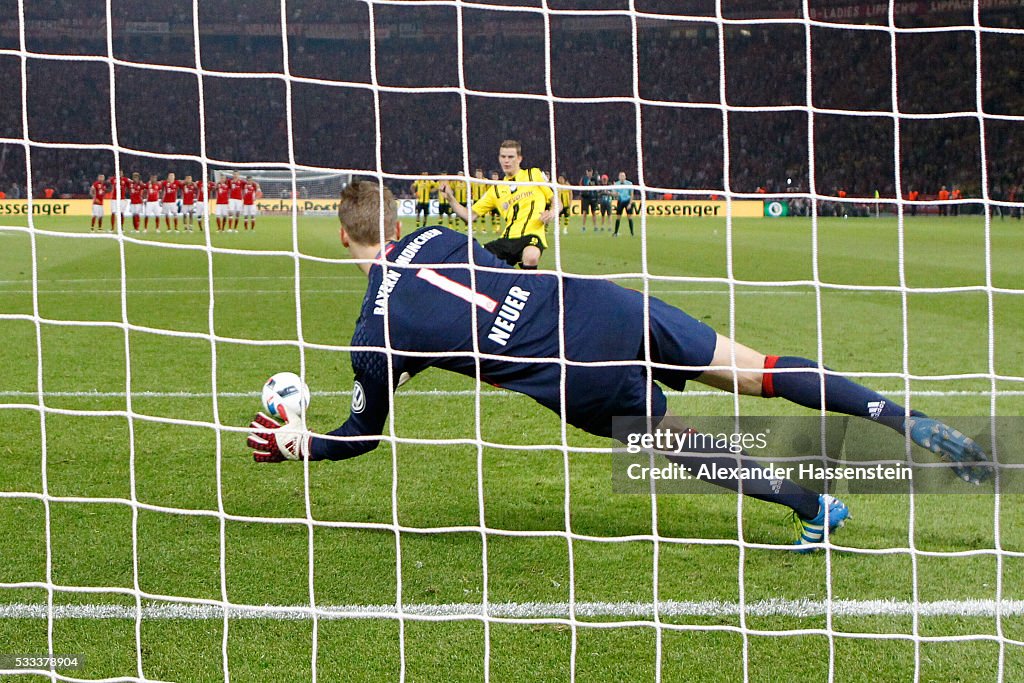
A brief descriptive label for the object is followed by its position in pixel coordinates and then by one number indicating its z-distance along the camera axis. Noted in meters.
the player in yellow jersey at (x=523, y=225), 9.80
